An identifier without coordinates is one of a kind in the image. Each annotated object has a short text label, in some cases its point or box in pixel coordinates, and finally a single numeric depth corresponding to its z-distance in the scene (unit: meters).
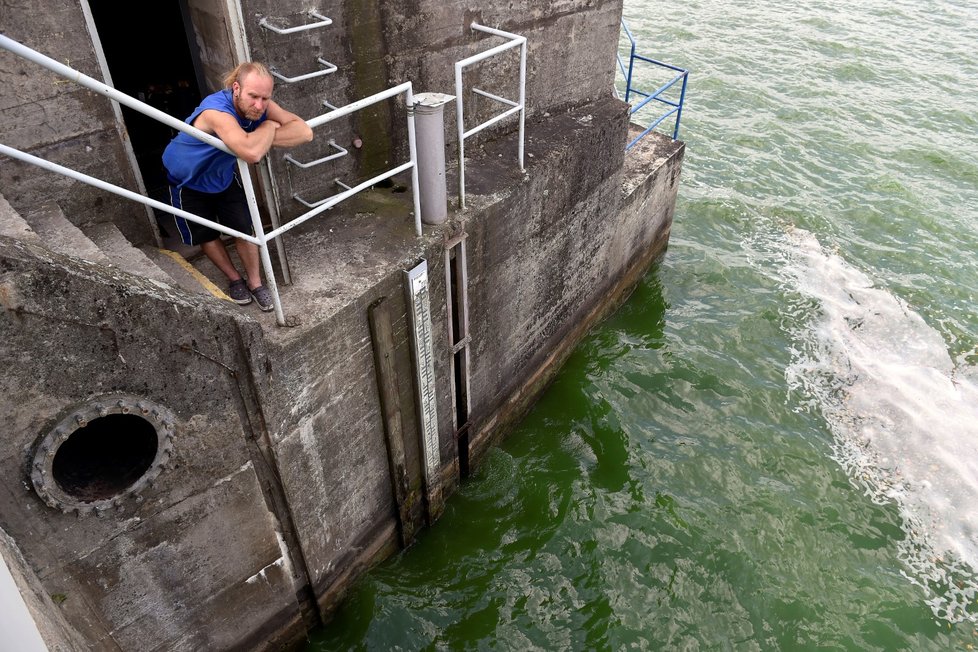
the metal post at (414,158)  4.88
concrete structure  3.72
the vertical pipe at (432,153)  5.19
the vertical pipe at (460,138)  5.24
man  4.21
